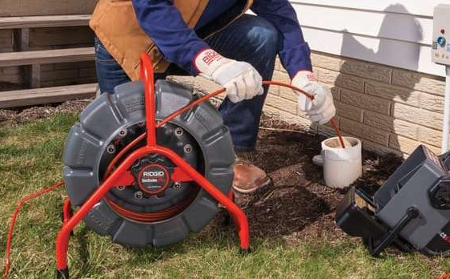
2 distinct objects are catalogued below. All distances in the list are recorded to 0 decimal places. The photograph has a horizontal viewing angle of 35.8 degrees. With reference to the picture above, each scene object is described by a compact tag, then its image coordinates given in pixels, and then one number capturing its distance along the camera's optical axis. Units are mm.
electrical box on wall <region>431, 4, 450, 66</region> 2996
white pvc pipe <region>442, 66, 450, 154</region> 3070
